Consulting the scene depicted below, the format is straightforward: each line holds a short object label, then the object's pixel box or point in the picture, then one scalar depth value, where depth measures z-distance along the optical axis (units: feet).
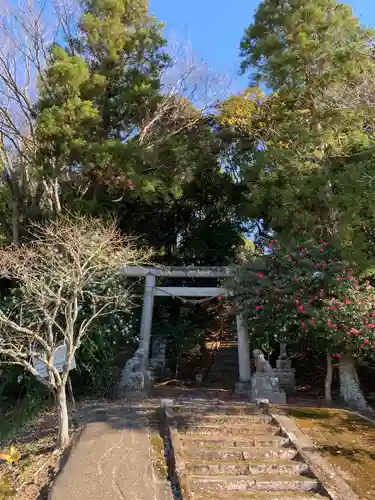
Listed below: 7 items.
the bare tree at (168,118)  34.14
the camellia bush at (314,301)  23.12
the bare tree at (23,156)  31.71
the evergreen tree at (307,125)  29.22
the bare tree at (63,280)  17.52
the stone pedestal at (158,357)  35.17
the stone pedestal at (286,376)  30.55
